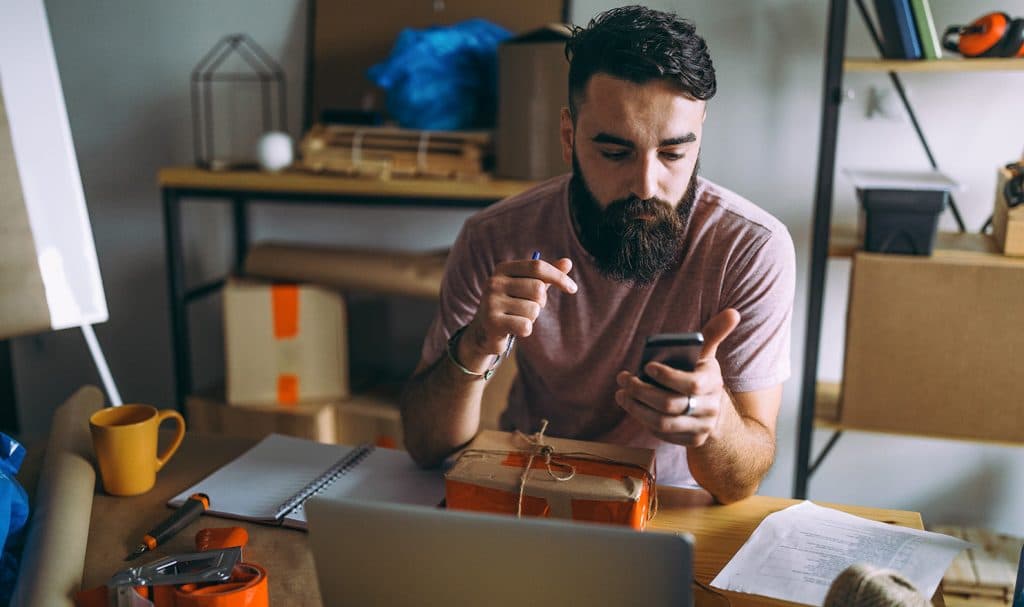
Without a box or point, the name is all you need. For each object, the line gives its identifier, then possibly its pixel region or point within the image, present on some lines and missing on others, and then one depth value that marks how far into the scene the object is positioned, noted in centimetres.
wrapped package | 88
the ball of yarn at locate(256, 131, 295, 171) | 216
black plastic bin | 177
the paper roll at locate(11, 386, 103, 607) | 84
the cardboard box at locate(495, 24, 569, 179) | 188
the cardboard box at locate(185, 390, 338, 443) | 217
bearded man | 102
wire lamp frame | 244
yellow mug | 106
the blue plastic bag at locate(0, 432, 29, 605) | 92
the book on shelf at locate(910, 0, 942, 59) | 176
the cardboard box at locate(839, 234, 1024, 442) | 177
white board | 151
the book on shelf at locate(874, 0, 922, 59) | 177
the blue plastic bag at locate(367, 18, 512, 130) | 207
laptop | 65
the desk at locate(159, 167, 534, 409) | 201
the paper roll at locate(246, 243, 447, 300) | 212
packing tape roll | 79
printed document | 85
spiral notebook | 104
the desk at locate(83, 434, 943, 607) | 89
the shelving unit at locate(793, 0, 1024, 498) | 178
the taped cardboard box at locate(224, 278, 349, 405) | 218
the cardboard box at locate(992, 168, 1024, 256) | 176
